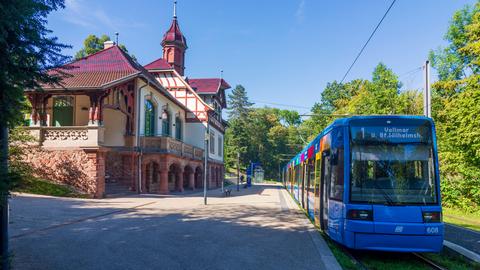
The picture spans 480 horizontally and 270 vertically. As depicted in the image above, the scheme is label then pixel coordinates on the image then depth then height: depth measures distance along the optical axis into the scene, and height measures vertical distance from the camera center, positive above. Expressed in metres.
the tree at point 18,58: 4.36 +1.36
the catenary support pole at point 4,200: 4.36 -0.38
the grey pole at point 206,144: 18.39 +1.16
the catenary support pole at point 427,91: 14.04 +2.88
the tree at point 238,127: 79.12 +8.89
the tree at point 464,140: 19.19 +1.53
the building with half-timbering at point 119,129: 18.55 +2.18
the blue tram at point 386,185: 7.13 -0.30
